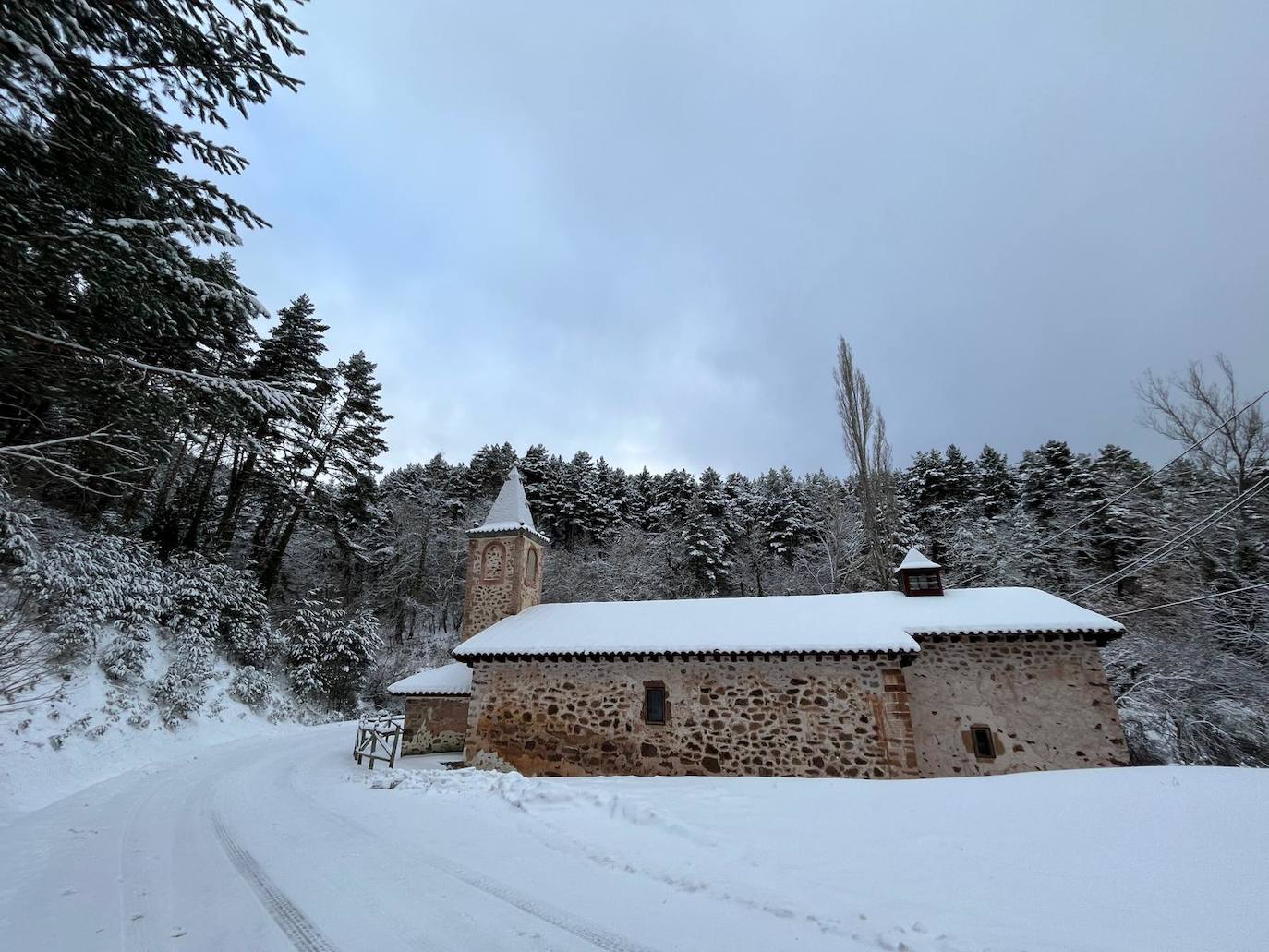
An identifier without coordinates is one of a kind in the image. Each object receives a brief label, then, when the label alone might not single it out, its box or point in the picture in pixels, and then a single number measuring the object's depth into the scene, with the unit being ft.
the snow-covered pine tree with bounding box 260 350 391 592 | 81.71
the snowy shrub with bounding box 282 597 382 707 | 72.18
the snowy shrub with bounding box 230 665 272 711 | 61.57
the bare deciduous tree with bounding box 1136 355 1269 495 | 51.65
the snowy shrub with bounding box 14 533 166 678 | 42.86
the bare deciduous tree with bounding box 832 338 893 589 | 73.15
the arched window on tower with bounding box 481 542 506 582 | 58.03
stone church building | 35.40
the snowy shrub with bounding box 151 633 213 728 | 50.90
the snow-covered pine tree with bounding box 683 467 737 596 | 109.09
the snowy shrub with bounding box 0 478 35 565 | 34.37
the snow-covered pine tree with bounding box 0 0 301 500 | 17.84
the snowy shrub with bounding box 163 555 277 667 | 60.49
